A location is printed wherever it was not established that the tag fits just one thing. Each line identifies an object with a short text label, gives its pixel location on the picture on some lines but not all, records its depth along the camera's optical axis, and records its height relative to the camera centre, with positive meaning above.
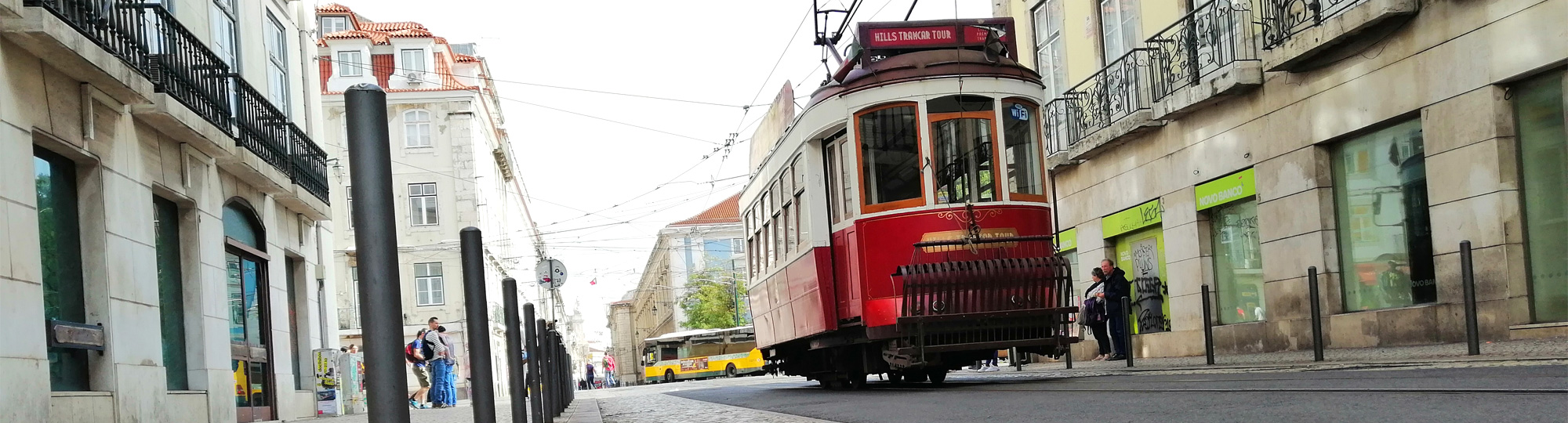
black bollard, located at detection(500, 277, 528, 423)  6.49 -0.27
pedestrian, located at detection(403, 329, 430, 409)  20.07 -0.84
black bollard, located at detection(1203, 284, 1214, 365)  13.82 -0.82
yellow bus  58.75 -2.93
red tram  11.95 +0.55
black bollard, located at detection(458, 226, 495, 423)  4.42 -0.09
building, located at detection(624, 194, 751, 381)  83.94 +1.96
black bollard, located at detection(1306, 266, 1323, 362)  11.80 -0.70
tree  71.12 -1.03
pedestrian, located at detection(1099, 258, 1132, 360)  17.38 -0.61
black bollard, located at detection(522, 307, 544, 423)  7.75 -0.40
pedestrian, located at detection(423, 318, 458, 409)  19.47 -0.92
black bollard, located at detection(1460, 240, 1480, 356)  9.79 -0.50
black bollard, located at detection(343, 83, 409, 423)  2.05 +0.07
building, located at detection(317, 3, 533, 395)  48.03 +5.45
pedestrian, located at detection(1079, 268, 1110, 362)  18.19 -0.72
